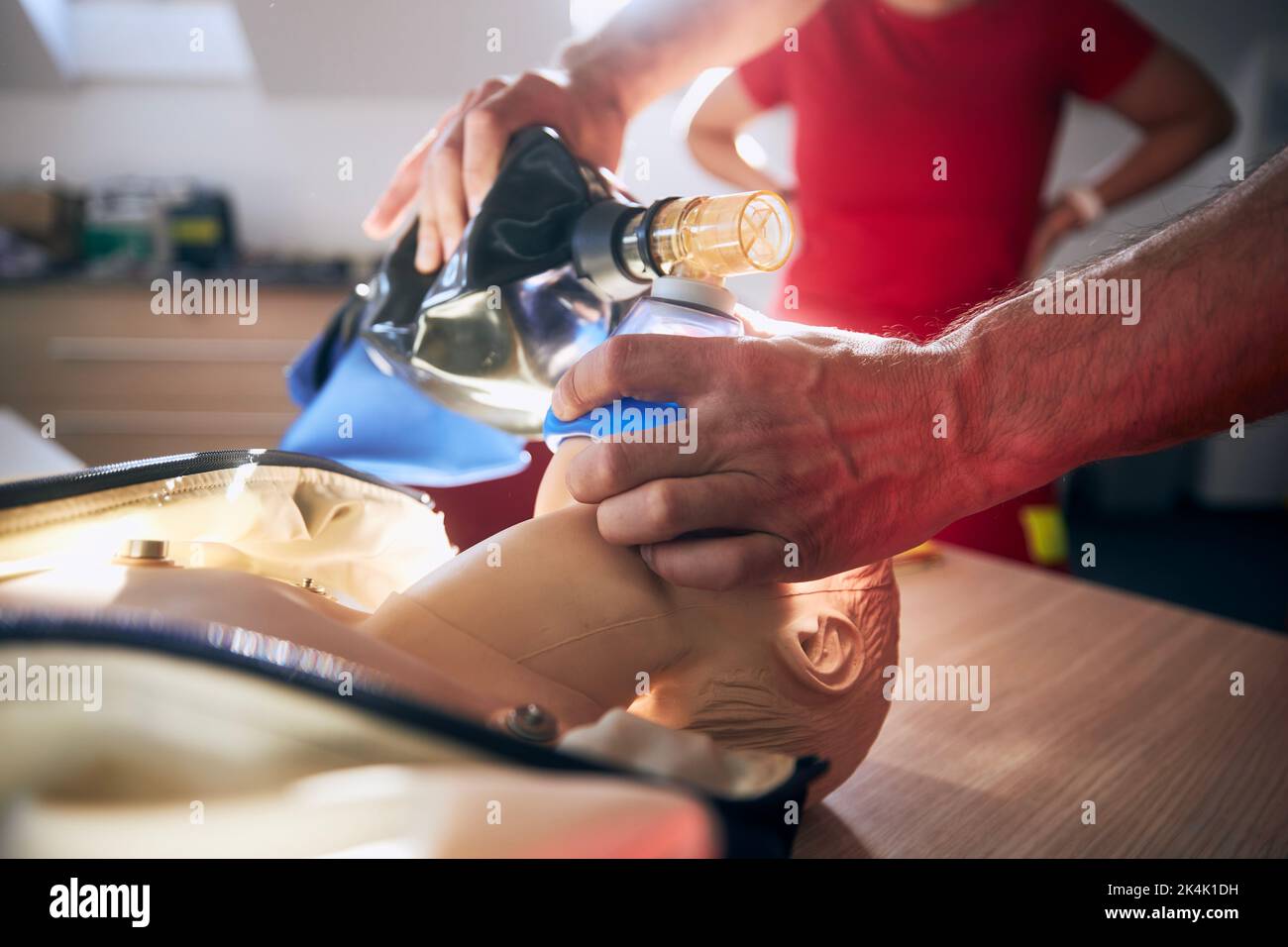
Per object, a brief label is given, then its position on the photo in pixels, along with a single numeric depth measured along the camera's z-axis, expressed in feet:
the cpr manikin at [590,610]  1.32
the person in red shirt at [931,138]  4.31
